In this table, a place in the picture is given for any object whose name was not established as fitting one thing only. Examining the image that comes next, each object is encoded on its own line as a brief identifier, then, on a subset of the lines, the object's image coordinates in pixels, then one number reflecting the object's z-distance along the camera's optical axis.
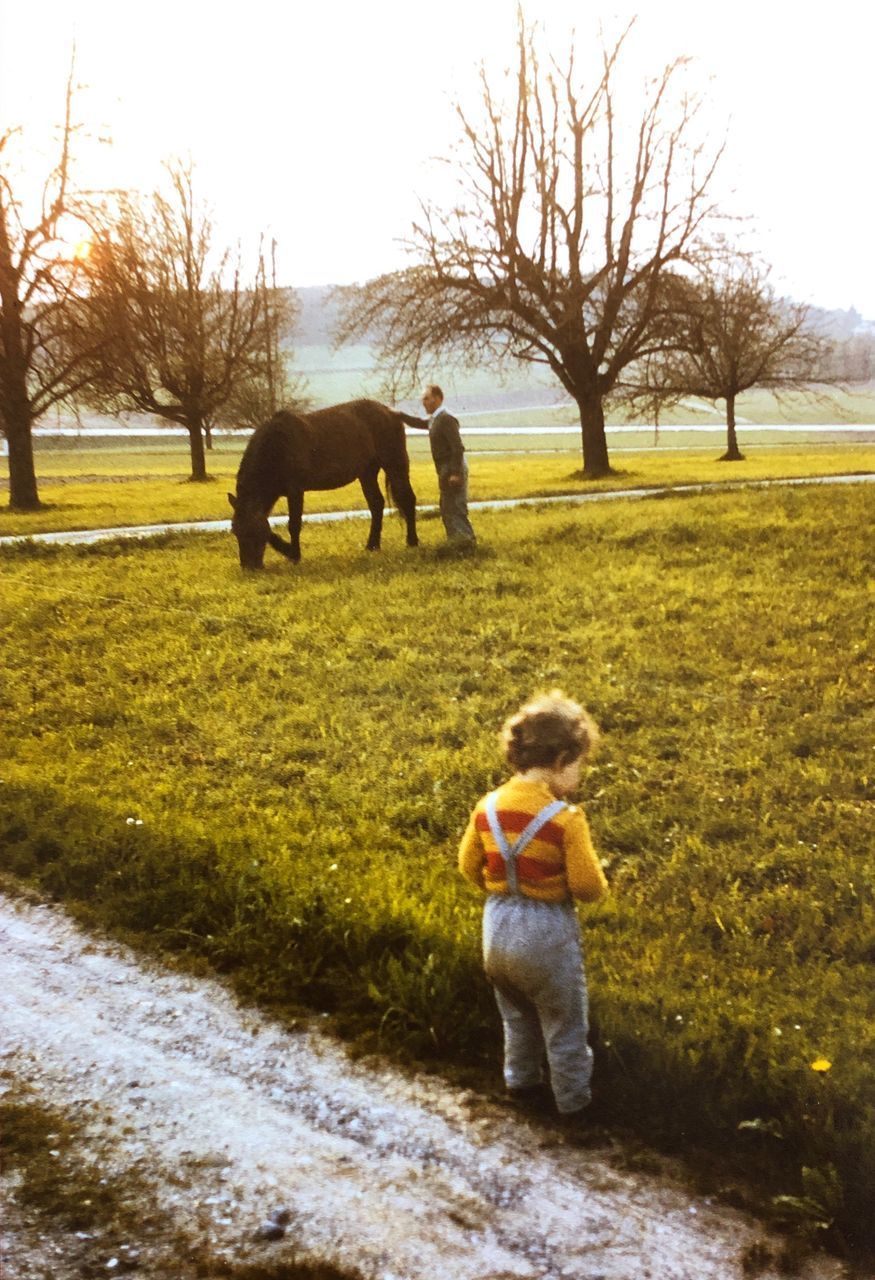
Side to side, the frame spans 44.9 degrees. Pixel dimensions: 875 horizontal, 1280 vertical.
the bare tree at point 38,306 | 24.64
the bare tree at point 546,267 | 26.42
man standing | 13.33
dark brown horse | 13.94
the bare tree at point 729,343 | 29.95
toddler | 3.40
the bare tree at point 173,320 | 20.39
